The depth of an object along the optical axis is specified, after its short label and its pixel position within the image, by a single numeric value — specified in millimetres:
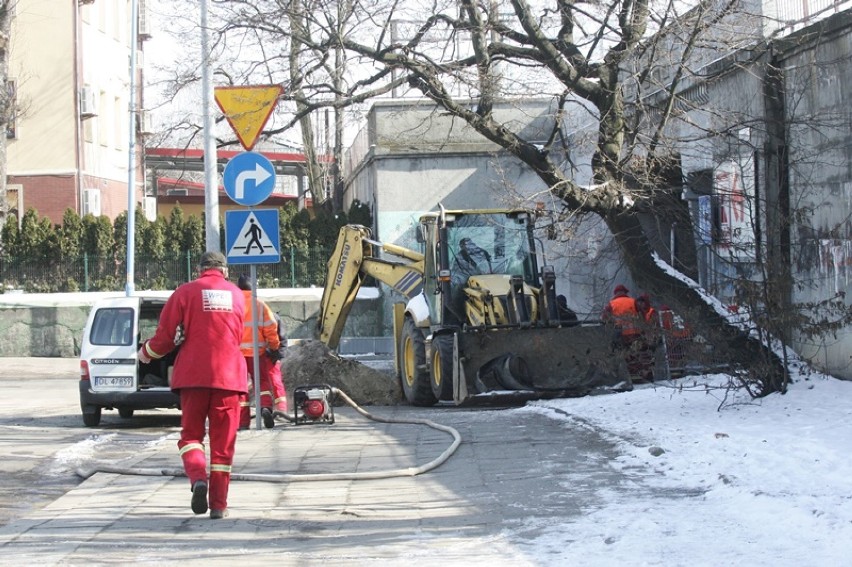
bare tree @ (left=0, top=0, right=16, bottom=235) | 32281
